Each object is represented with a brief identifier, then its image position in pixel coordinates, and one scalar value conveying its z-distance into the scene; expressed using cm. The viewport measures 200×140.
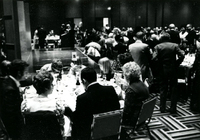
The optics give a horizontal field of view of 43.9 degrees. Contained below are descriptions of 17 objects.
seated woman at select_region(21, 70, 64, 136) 231
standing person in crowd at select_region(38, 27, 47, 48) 1309
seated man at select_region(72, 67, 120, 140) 229
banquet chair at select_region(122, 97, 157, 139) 264
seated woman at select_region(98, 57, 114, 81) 392
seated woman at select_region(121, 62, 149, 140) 281
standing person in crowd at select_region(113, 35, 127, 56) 704
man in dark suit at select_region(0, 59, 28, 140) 240
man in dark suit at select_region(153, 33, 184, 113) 438
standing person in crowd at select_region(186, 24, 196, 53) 937
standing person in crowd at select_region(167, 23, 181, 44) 548
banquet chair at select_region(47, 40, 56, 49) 1478
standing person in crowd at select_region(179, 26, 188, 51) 1010
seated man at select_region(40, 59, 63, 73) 409
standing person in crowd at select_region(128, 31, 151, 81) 515
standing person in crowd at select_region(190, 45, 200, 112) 438
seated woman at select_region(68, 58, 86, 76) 446
